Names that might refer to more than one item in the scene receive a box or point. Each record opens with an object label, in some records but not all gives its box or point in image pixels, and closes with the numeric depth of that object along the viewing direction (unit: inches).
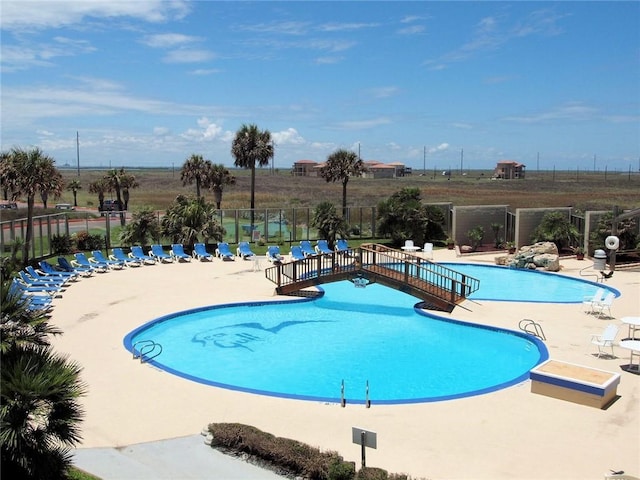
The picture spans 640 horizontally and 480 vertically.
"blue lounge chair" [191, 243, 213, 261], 1097.4
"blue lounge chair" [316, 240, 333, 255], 1125.2
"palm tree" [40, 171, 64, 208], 972.6
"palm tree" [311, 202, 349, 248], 1182.3
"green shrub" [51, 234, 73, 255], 1082.7
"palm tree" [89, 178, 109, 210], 1906.3
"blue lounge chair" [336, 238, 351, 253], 1146.0
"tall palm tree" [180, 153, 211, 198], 1519.4
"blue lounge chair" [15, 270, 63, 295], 794.8
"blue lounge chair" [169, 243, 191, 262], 1084.5
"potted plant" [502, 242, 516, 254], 1176.8
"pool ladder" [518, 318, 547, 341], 629.5
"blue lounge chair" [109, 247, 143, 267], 1037.2
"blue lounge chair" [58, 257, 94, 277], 922.7
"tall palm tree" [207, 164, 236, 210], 1533.0
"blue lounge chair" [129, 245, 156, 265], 1053.6
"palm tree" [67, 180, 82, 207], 2300.7
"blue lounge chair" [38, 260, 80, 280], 884.0
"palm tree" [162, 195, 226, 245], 1127.0
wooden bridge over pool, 759.7
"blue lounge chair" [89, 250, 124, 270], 993.5
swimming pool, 528.4
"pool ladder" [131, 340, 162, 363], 558.6
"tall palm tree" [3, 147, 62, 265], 946.7
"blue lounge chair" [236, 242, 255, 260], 1124.2
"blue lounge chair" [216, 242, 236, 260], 1103.0
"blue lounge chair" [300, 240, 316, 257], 1107.8
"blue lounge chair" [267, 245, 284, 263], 1082.3
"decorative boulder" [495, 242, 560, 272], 1021.8
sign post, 317.1
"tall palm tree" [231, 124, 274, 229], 1369.3
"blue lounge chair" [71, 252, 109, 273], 950.4
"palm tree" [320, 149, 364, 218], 1397.6
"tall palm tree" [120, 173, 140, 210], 1843.0
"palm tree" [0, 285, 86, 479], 263.7
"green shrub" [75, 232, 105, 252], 1131.9
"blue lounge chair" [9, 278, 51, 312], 688.9
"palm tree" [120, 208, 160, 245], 1122.7
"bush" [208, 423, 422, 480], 315.0
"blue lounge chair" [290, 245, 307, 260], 1062.8
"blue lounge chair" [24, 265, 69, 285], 839.1
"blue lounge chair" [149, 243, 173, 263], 1072.2
